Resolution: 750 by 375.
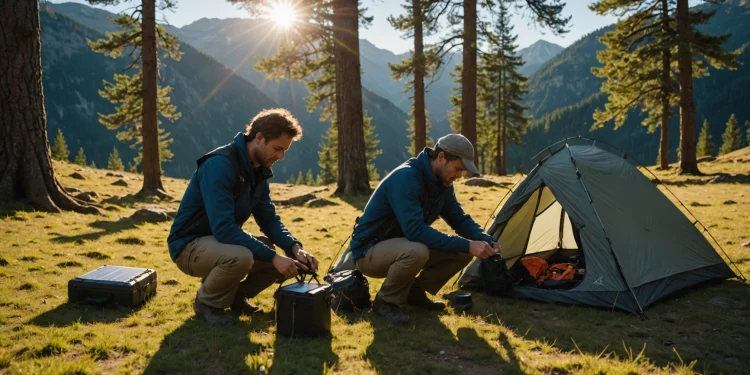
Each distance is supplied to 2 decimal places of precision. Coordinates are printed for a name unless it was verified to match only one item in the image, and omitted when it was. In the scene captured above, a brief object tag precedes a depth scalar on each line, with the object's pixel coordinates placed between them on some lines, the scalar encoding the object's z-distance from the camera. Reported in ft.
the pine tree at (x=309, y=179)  235.99
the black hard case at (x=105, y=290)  15.42
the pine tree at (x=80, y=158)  212.84
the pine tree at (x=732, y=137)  211.72
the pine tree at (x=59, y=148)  192.28
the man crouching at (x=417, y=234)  14.78
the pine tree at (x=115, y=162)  207.14
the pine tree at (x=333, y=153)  143.13
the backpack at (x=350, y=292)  16.19
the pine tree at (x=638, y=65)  61.62
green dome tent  17.67
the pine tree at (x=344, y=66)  45.37
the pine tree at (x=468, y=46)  52.70
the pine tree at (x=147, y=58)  48.85
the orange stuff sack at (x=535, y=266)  20.77
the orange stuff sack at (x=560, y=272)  20.18
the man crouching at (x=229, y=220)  13.17
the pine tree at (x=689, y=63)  56.24
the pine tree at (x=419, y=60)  53.83
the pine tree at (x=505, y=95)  113.50
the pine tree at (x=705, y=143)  208.44
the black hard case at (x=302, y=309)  12.87
